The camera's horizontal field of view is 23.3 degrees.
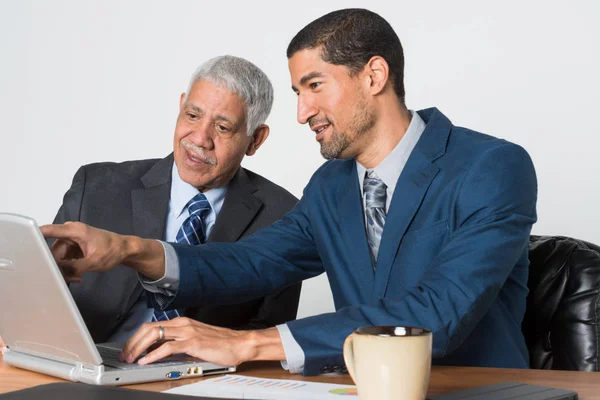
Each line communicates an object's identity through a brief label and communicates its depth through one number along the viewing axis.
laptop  1.75
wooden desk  1.78
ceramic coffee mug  1.56
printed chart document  1.71
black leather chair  2.14
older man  2.55
